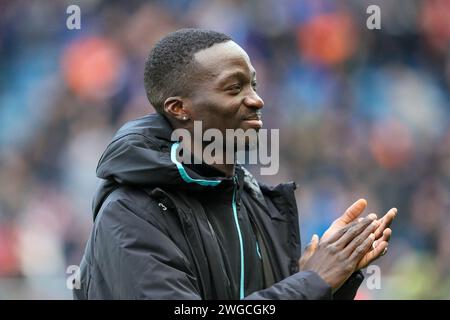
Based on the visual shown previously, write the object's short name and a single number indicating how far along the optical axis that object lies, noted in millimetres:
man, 4383
